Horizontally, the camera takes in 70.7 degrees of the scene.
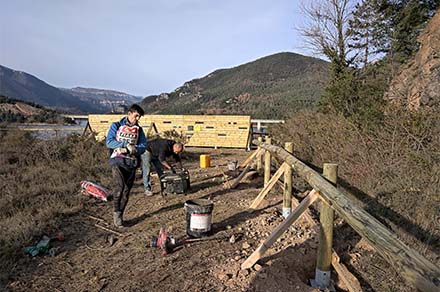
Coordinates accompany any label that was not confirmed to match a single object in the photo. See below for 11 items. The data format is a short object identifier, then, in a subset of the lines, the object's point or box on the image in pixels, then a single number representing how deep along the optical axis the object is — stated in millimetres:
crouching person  7094
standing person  5070
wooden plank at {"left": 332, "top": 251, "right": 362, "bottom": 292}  3232
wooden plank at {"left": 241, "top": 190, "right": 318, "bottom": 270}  3375
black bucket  4352
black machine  6840
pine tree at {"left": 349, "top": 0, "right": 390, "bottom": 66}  16906
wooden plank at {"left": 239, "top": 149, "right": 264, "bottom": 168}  8391
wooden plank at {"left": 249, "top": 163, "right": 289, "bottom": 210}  5327
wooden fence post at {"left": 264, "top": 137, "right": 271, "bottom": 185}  6751
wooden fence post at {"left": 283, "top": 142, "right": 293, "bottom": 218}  5152
